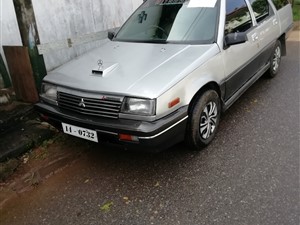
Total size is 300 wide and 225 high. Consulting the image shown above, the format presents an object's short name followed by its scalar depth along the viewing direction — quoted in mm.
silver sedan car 2150
